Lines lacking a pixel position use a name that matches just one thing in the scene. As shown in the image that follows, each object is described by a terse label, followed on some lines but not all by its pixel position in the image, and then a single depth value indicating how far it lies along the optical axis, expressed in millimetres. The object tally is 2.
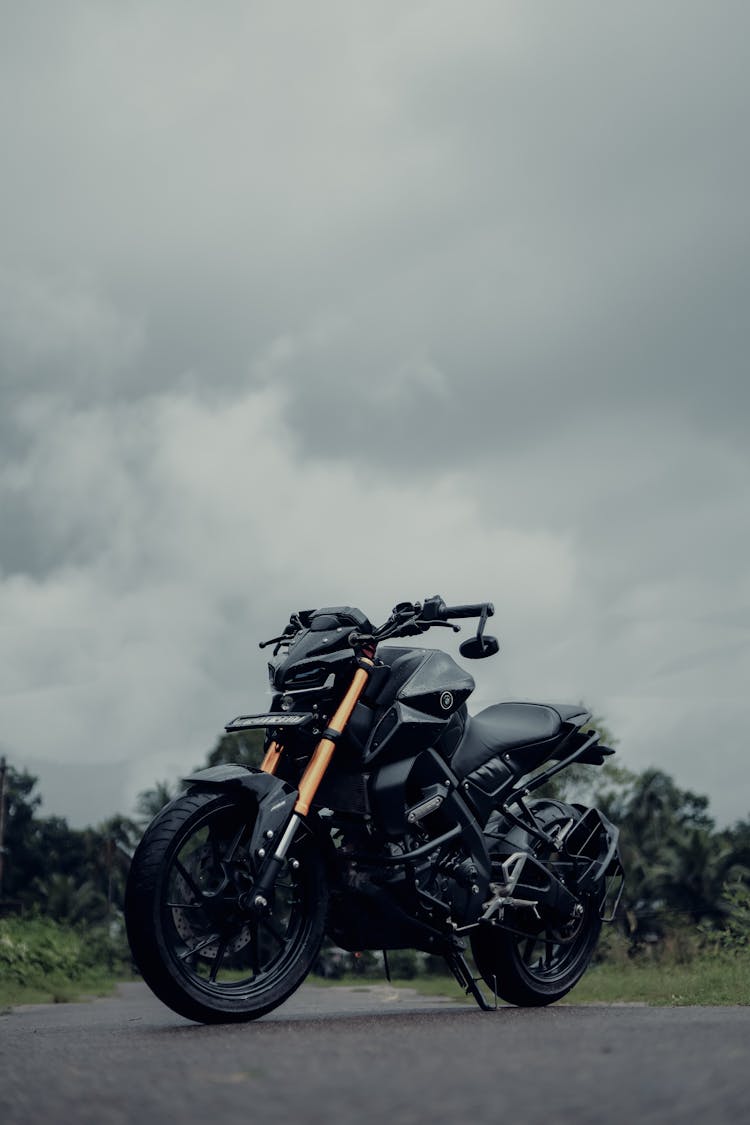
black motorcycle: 5266
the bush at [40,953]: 22361
